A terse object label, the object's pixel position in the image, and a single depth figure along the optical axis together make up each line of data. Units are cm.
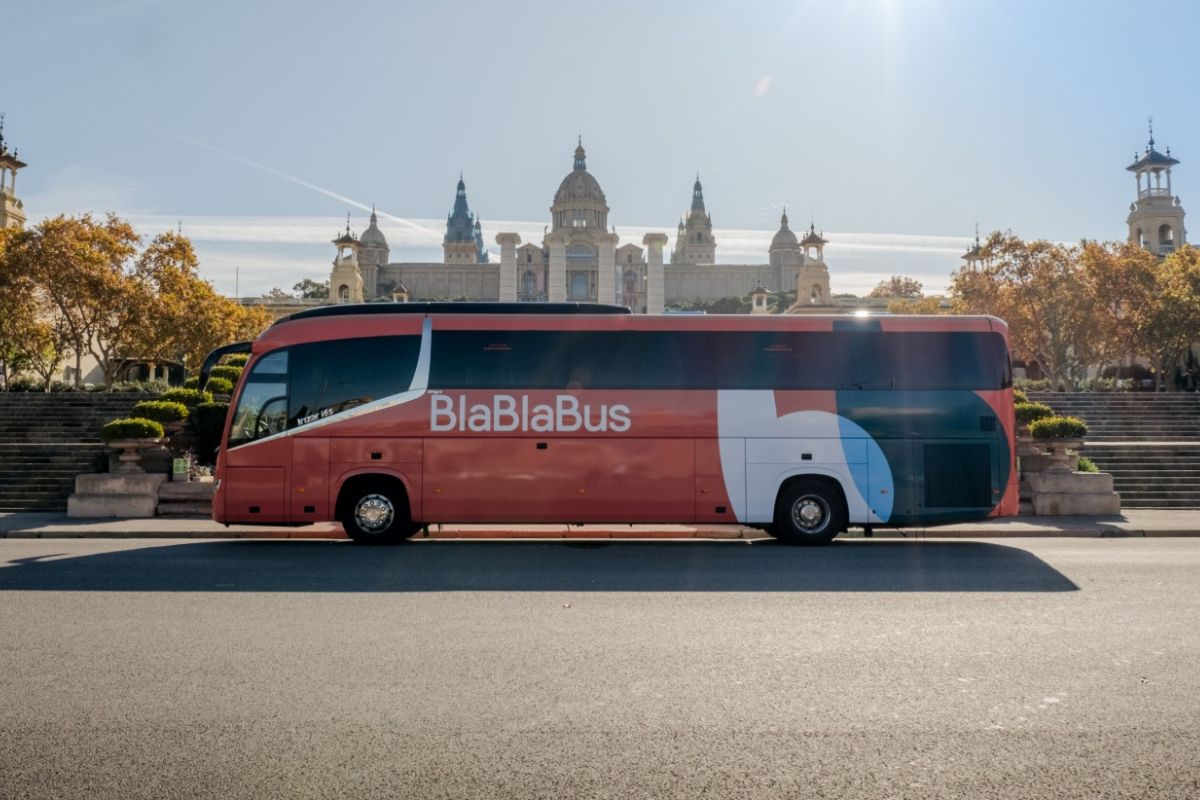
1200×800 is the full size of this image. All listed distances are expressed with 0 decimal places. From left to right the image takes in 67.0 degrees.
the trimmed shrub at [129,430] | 1694
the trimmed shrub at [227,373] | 2438
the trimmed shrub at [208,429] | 1998
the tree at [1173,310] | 3931
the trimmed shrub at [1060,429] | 1686
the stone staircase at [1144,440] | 1933
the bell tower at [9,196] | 5853
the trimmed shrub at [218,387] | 2210
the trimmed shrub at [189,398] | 2022
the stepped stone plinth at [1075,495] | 1666
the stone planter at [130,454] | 1691
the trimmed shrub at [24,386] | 4290
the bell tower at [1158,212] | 7475
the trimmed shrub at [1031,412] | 1848
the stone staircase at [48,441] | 1884
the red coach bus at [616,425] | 1293
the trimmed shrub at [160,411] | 1836
